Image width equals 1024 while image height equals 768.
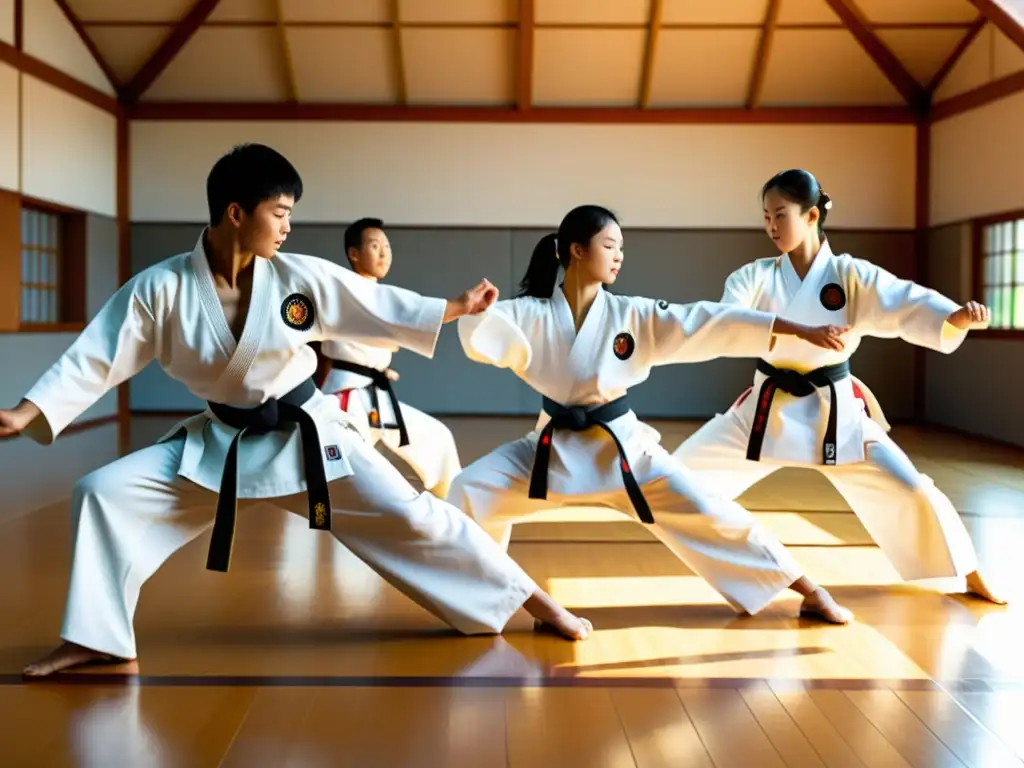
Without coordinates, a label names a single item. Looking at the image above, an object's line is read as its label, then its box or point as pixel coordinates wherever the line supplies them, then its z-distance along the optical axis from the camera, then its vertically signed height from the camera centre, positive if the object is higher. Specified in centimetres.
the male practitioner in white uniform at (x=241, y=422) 246 -14
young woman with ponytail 288 -13
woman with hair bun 315 -8
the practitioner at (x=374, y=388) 439 -10
